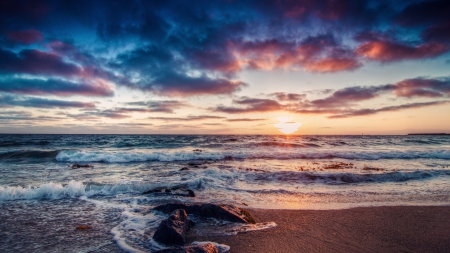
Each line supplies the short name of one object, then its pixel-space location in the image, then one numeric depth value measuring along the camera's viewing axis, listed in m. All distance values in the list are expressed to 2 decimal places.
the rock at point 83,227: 5.89
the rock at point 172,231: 4.91
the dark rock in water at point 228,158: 24.47
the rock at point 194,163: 20.27
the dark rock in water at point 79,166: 17.77
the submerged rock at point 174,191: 9.65
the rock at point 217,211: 6.36
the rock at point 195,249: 3.81
